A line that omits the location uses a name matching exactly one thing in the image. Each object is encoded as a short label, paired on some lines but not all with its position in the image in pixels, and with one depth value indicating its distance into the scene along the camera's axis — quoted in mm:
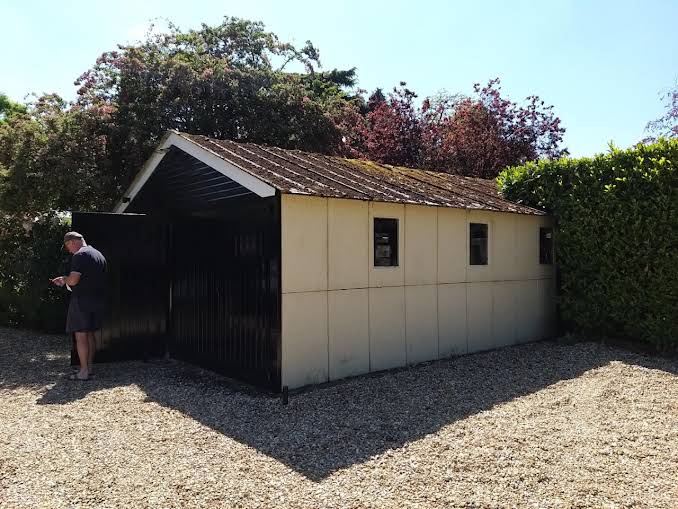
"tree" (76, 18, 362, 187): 12914
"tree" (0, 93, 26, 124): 26578
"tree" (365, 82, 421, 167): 19516
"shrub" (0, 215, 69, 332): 11211
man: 7383
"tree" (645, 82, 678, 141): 19719
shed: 6938
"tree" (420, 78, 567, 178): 18891
